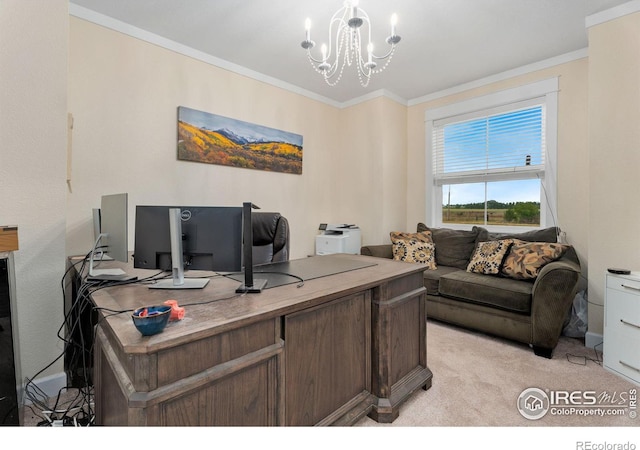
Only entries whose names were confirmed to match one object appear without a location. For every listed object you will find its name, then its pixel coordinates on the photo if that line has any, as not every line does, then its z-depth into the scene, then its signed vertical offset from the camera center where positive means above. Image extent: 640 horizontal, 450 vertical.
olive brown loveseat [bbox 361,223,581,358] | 2.27 -0.66
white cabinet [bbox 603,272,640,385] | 1.97 -0.76
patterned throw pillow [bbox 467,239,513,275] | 2.92 -0.42
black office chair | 2.57 -0.19
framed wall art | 2.97 +0.81
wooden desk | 0.89 -0.52
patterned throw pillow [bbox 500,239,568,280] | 2.65 -0.39
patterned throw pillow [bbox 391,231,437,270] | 3.44 -0.39
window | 3.29 +0.66
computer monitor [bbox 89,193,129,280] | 1.51 -0.09
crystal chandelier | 2.05 +1.65
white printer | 3.89 -0.31
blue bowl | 0.85 -0.29
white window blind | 3.37 +0.85
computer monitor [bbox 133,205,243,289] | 1.38 -0.10
